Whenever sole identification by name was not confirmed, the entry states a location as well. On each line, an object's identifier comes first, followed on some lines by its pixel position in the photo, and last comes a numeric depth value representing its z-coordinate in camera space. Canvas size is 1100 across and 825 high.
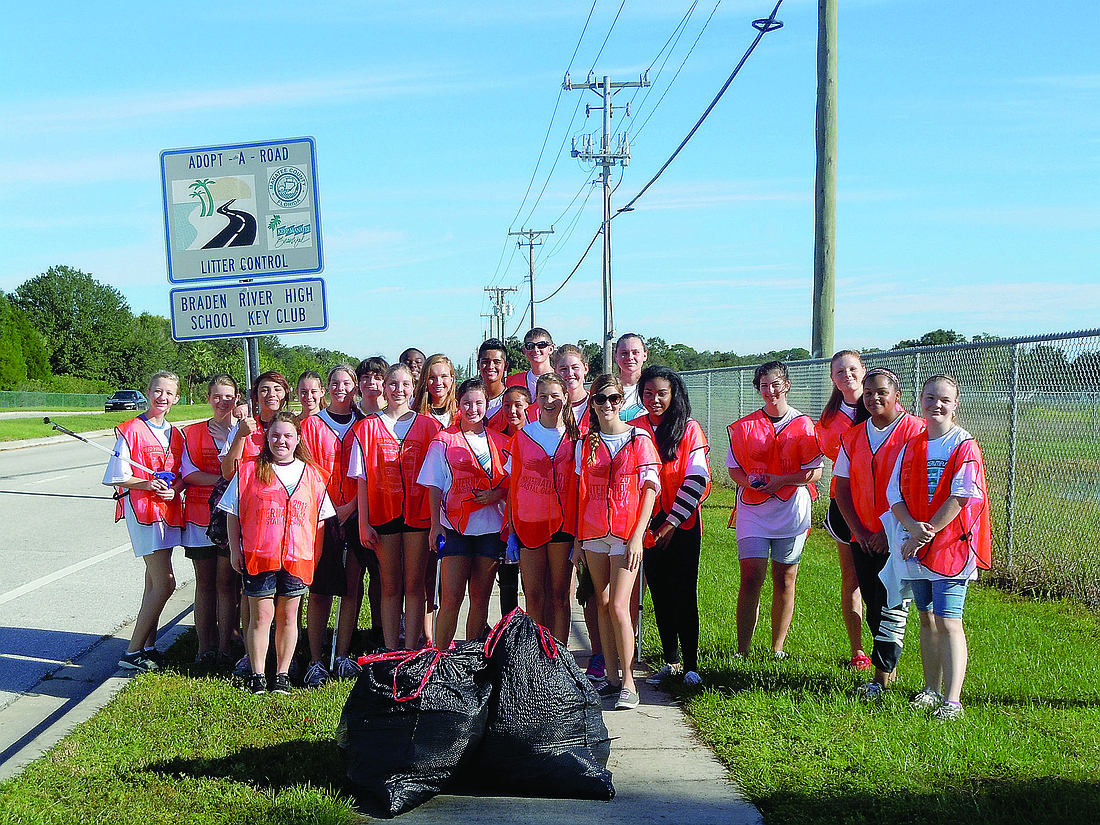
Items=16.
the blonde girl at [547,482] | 5.48
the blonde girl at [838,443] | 5.86
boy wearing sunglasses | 7.30
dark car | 60.31
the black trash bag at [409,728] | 3.95
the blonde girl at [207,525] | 6.16
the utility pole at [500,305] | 81.31
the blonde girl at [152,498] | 6.04
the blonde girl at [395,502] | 5.84
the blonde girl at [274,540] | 5.46
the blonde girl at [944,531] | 4.82
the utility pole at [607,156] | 31.62
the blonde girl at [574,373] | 6.02
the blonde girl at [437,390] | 6.24
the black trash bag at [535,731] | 4.06
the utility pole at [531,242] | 57.88
